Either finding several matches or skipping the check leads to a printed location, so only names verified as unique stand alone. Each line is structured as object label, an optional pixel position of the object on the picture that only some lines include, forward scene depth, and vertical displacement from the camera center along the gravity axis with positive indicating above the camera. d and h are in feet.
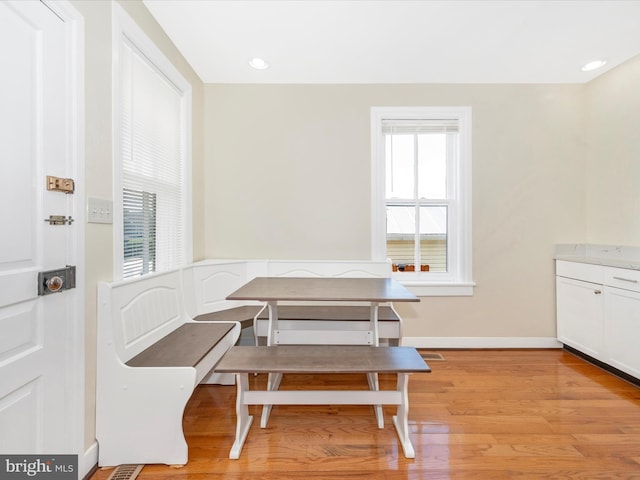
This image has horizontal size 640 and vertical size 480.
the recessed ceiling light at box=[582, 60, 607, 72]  9.06 +5.12
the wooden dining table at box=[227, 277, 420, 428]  6.35 -1.16
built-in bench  5.27 -2.22
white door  3.90 +0.02
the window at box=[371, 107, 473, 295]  10.30 +1.49
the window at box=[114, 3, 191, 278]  6.02 +1.92
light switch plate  5.18 +0.48
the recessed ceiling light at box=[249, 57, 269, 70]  8.89 +5.07
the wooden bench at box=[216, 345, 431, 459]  5.27 -2.17
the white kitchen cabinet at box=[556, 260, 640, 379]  7.79 -2.01
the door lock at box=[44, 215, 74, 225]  4.47 +0.28
